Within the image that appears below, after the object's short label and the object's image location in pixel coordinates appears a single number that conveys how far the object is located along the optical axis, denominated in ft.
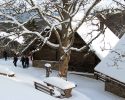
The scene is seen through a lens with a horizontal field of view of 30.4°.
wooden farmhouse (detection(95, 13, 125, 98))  45.05
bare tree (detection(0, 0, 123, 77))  45.78
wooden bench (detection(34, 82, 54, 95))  39.95
